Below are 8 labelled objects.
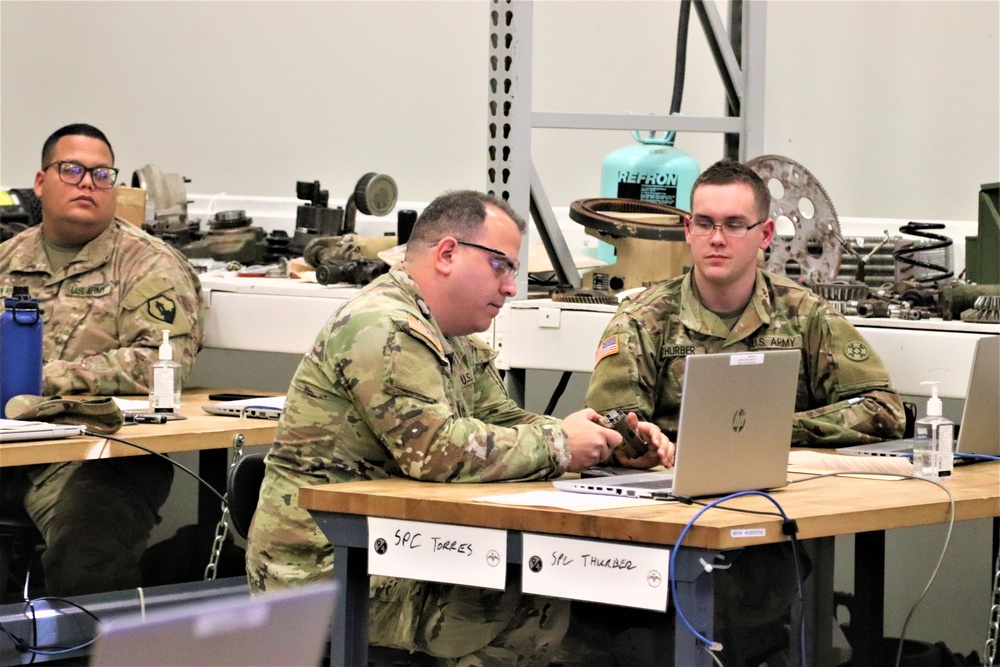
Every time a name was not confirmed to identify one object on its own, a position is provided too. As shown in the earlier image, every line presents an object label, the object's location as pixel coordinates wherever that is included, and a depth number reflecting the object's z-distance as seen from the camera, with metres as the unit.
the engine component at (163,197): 8.37
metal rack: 6.70
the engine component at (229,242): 8.42
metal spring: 6.92
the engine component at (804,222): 6.78
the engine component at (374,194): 7.86
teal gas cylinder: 7.67
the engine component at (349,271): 7.28
